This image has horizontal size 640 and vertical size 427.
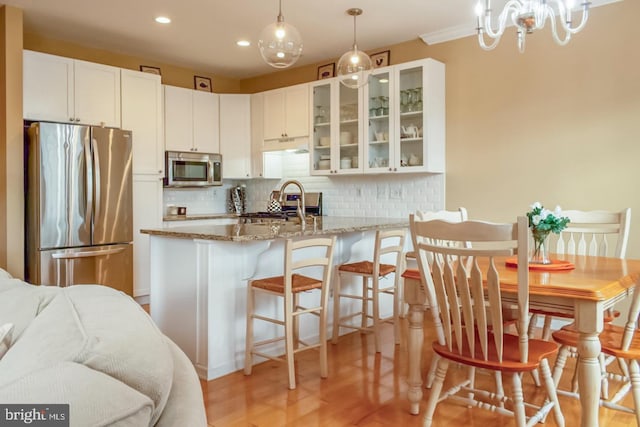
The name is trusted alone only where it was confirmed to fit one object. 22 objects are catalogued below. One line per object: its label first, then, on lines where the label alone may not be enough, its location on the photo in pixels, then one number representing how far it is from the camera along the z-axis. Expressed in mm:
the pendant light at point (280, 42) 2834
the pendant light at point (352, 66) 3592
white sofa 678
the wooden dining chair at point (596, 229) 2918
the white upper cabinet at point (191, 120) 5547
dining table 1886
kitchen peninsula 2996
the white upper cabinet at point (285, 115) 5492
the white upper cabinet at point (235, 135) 6004
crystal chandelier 2479
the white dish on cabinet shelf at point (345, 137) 5105
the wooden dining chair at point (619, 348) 2047
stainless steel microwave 5465
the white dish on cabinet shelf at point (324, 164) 5306
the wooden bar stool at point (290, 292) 2836
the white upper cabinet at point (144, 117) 4988
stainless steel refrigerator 3998
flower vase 2430
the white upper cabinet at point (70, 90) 4293
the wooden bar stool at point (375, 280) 3502
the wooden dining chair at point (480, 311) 1895
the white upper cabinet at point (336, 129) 5043
